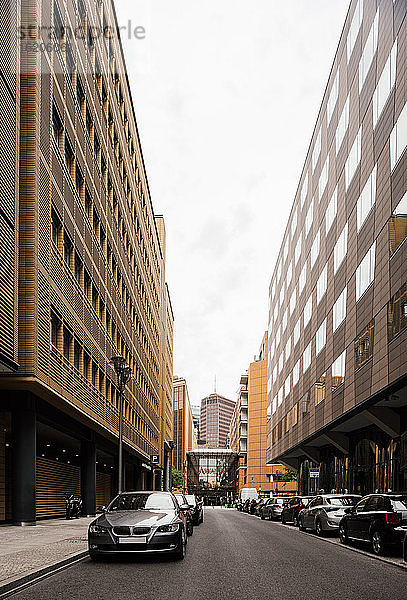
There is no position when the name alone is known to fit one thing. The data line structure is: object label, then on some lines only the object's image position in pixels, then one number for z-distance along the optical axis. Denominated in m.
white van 86.94
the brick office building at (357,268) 27.75
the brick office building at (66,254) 22.44
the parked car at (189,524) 22.38
